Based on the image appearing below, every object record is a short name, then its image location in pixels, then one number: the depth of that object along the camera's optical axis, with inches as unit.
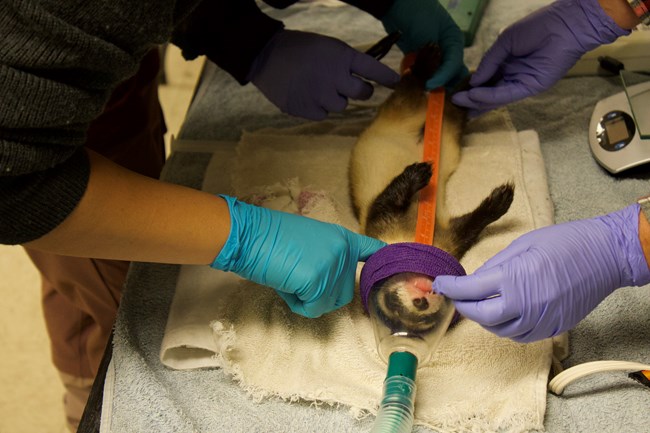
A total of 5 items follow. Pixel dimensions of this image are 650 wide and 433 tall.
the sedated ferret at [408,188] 41.6
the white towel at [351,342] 41.2
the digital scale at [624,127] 54.1
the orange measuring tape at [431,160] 51.1
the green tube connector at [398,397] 37.4
